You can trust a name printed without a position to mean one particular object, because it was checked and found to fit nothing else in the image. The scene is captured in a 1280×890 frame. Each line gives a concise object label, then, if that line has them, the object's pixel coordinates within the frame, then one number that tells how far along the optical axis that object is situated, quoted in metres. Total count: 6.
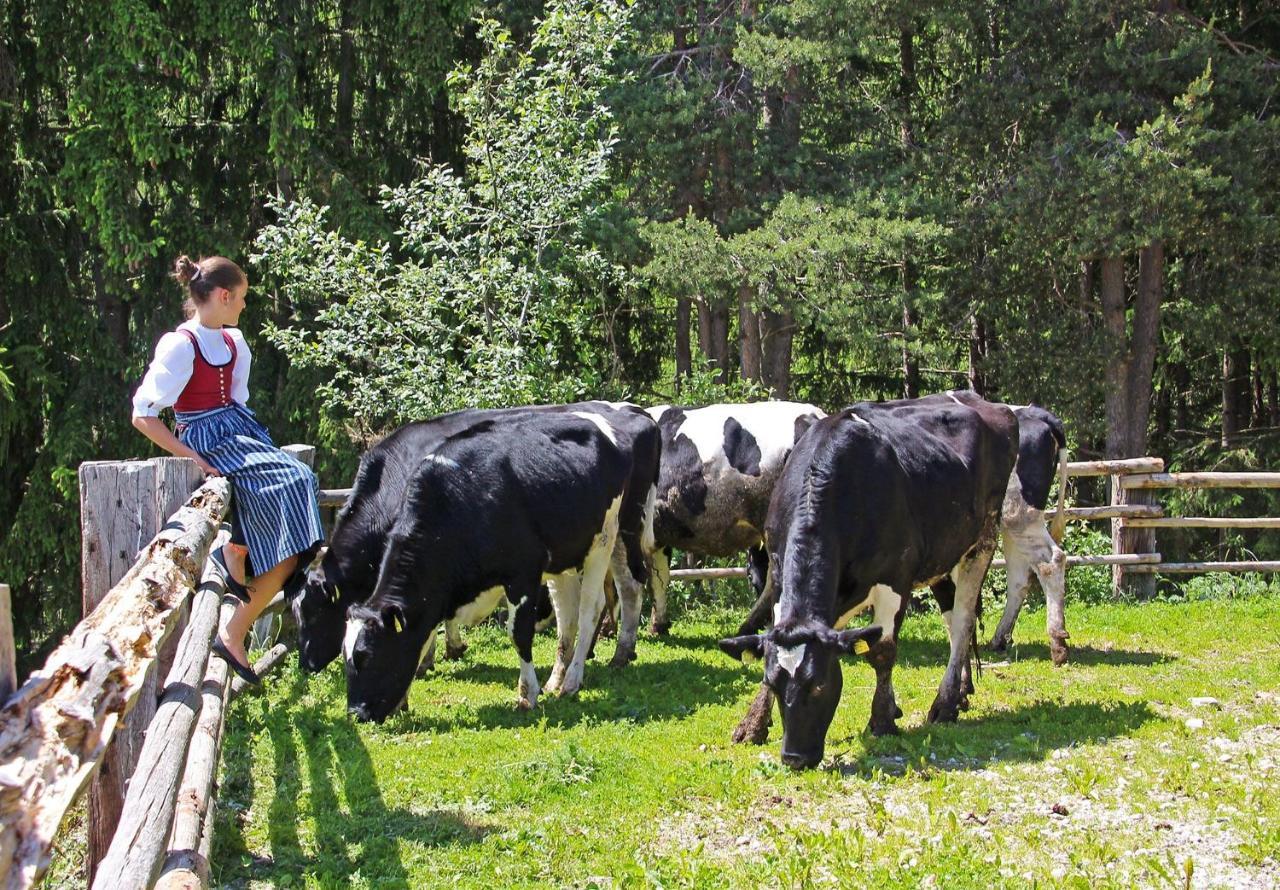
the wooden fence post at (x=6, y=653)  2.66
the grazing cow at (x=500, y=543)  8.77
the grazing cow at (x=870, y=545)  7.49
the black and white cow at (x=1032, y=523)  11.73
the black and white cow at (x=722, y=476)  12.81
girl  6.29
